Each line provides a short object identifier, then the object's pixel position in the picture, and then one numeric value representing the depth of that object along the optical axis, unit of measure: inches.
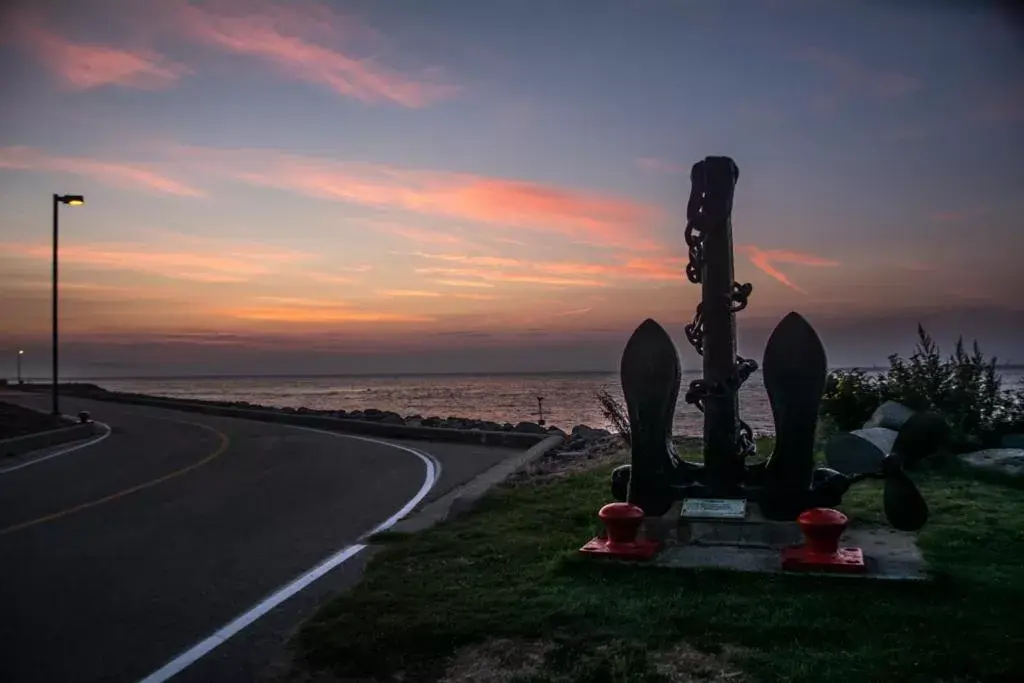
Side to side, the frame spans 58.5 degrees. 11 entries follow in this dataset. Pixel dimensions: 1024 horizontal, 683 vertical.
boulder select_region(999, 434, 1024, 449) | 494.9
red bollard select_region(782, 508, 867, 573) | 247.9
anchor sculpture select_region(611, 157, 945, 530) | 269.0
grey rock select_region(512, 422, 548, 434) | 916.8
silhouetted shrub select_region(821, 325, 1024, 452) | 524.7
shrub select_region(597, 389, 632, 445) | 604.1
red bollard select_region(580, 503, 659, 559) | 269.1
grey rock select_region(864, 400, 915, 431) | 513.7
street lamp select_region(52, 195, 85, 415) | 944.3
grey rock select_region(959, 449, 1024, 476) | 418.9
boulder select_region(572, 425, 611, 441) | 752.2
